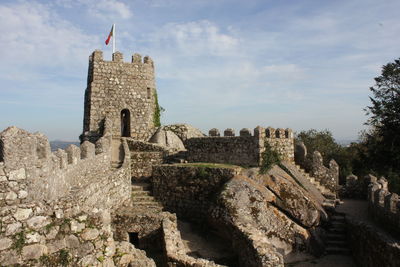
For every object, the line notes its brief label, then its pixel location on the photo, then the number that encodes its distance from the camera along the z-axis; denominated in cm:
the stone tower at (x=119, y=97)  2178
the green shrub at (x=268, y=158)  1600
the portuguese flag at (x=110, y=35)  2305
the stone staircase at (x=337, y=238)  1316
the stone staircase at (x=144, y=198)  1541
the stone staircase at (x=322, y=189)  1731
